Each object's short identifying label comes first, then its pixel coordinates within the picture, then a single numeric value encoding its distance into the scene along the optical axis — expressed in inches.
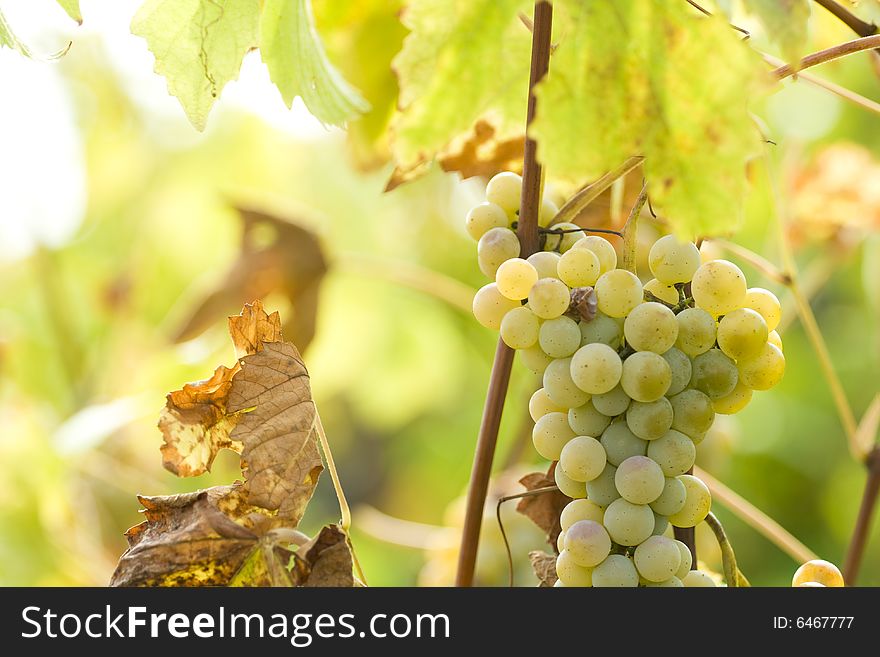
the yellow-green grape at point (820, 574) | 37.0
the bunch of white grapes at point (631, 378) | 35.6
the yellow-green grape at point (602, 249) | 36.2
